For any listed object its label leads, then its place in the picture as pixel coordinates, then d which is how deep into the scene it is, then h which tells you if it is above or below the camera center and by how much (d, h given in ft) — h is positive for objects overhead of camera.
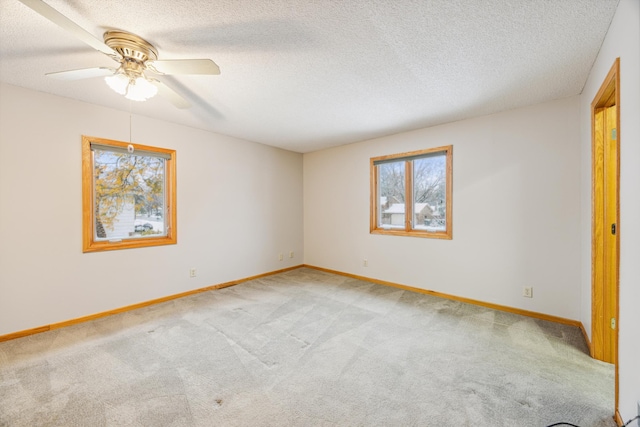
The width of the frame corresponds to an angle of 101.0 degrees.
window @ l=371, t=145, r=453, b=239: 11.81 +0.91
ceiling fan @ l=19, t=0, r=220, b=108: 5.60 +3.29
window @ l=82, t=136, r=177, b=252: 9.61 +0.72
